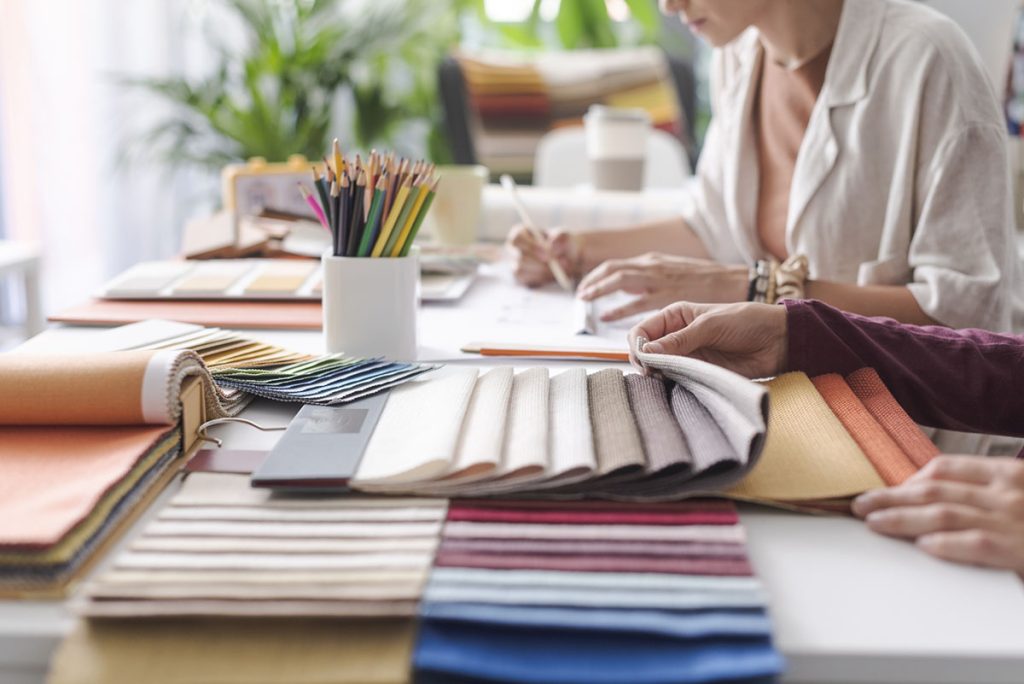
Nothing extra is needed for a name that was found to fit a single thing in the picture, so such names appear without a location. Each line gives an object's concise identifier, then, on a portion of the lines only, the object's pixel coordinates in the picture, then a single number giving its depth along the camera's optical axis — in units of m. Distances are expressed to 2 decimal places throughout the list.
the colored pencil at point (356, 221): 0.88
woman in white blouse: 1.13
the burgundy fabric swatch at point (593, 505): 0.58
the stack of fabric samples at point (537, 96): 3.21
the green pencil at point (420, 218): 0.90
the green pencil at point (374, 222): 0.88
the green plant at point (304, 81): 3.17
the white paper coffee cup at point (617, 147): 1.80
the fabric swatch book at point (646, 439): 0.59
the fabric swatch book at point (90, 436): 0.53
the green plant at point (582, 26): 3.58
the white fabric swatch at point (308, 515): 0.56
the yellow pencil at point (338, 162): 0.86
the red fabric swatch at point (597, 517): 0.56
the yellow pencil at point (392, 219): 0.89
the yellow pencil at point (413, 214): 0.89
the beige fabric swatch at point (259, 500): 0.58
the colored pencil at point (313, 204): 0.93
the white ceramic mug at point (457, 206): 1.59
